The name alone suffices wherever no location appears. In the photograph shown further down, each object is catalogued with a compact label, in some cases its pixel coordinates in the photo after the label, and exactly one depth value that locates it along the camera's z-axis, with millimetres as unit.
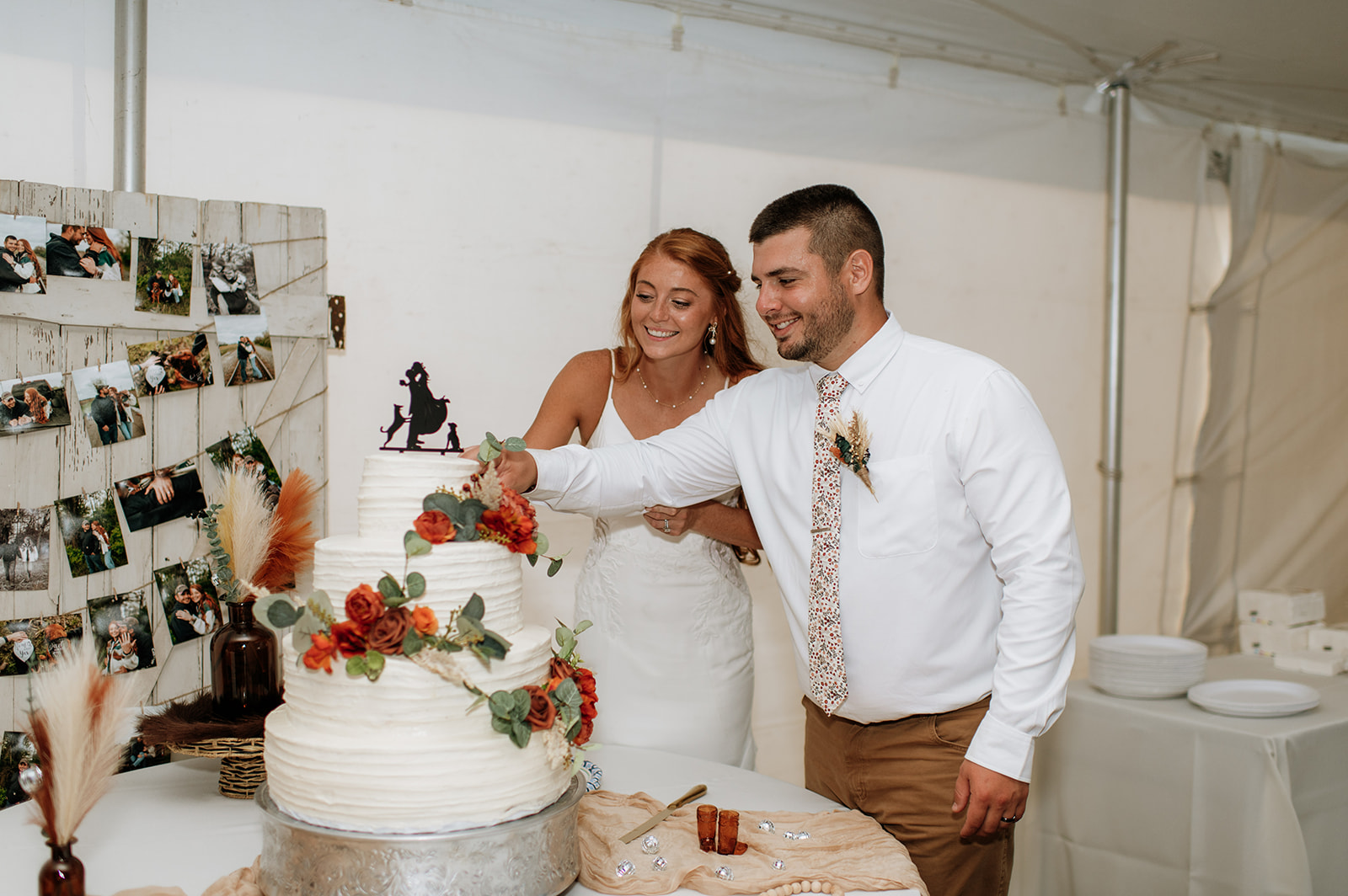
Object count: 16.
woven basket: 1951
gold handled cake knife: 1772
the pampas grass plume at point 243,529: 1966
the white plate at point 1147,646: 3326
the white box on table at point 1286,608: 4082
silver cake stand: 1363
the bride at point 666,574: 2887
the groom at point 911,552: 1996
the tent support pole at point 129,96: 3010
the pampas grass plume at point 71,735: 1304
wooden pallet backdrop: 2953
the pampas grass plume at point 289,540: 2100
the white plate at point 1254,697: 3062
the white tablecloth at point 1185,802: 2914
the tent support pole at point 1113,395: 4660
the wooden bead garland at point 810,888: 1585
